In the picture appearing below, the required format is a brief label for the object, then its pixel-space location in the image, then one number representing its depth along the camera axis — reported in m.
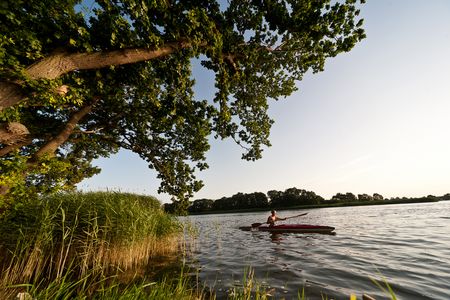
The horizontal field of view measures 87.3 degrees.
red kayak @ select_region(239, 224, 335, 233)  16.30
